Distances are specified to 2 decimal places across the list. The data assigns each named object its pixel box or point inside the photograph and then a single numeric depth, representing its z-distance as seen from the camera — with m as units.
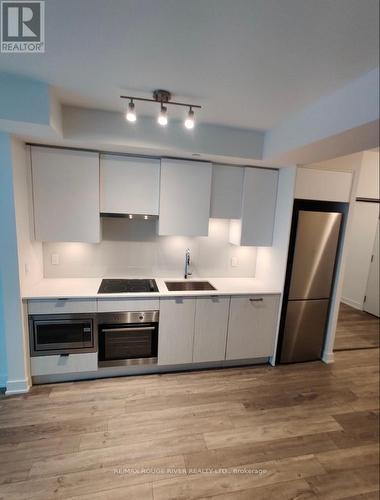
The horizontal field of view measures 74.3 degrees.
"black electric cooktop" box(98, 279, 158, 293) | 2.63
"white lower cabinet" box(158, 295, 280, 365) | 2.68
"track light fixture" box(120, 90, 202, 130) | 1.81
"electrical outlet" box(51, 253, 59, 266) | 2.82
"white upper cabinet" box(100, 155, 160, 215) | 2.56
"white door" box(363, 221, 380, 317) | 4.64
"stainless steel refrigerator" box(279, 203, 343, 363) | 2.77
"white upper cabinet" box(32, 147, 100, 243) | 2.40
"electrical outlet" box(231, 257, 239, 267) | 3.35
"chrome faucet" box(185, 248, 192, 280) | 3.13
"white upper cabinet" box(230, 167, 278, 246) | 2.89
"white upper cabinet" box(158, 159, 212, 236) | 2.67
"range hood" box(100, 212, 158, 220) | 2.62
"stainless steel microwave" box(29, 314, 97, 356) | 2.39
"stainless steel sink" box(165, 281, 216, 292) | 3.00
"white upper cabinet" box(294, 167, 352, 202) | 2.70
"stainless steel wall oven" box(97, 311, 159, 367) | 2.54
